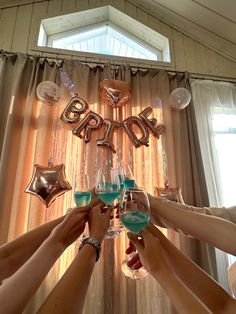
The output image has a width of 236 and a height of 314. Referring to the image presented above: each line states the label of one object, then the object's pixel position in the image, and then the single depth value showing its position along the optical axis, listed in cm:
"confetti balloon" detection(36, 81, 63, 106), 185
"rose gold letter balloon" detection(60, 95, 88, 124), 187
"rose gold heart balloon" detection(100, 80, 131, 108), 195
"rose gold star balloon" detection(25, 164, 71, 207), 159
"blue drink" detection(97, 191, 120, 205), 89
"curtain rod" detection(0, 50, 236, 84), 222
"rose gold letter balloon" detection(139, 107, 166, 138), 194
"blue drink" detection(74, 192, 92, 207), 88
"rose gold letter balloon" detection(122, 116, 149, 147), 189
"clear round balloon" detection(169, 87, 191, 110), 203
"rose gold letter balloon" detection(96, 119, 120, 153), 182
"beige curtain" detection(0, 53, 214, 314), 159
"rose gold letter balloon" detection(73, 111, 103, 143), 186
